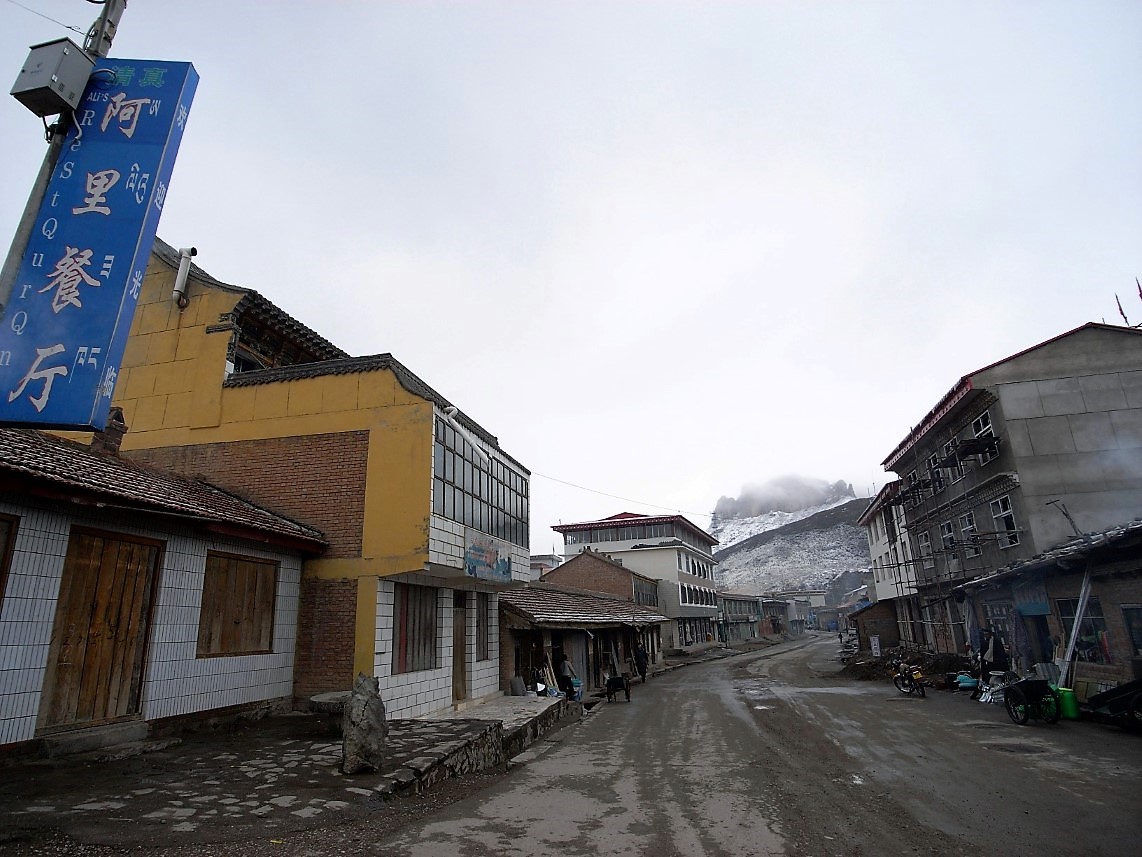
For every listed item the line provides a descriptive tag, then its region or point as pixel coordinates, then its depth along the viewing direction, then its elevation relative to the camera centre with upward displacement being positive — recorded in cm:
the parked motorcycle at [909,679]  2014 -222
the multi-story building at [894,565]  3559 +285
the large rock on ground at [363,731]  766 -123
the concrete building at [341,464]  1208 +342
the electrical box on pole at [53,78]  623 +550
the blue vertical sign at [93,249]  580 +384
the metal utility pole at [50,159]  600 +481
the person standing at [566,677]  2089 -182
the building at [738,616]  6489 -5
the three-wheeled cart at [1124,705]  1169 -189
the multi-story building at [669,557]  5067 +524
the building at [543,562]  6625 +695
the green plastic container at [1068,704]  1370 -213
